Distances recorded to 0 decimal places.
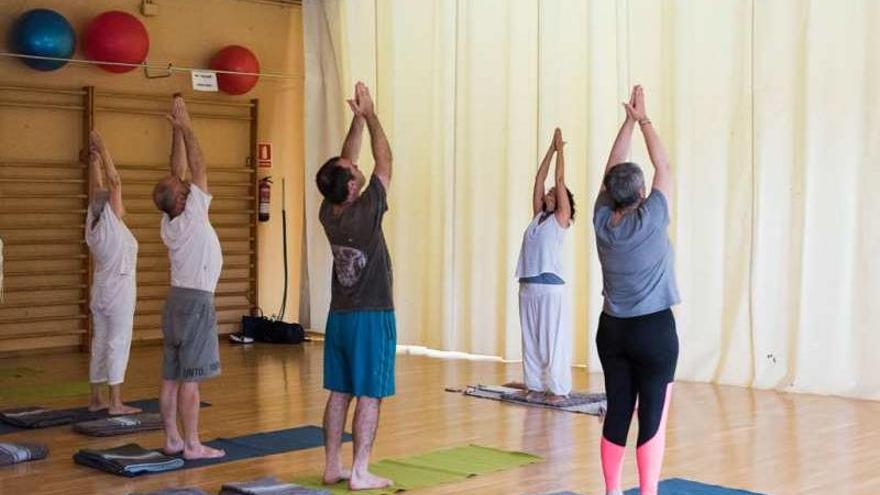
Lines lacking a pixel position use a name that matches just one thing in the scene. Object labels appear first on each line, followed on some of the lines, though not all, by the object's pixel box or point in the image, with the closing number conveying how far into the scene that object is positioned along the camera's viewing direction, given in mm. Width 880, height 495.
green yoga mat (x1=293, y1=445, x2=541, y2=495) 4465
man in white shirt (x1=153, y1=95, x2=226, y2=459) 4730
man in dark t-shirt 4191
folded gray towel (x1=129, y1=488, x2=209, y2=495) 4113
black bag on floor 9500
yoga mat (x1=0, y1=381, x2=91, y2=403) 6656
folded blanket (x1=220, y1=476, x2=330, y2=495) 4059
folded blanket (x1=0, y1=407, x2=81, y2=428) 5678
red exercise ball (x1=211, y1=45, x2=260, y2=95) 9430
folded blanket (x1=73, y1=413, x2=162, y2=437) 5453
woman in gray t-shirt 3611
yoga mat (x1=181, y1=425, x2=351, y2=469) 5047
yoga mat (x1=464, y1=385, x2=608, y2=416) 6161
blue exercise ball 8133
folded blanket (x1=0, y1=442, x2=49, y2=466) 4824
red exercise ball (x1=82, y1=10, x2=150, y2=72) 8492
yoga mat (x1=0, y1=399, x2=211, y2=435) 5669
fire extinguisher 9984
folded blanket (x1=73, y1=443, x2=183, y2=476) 4590
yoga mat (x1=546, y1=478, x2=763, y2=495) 4273
